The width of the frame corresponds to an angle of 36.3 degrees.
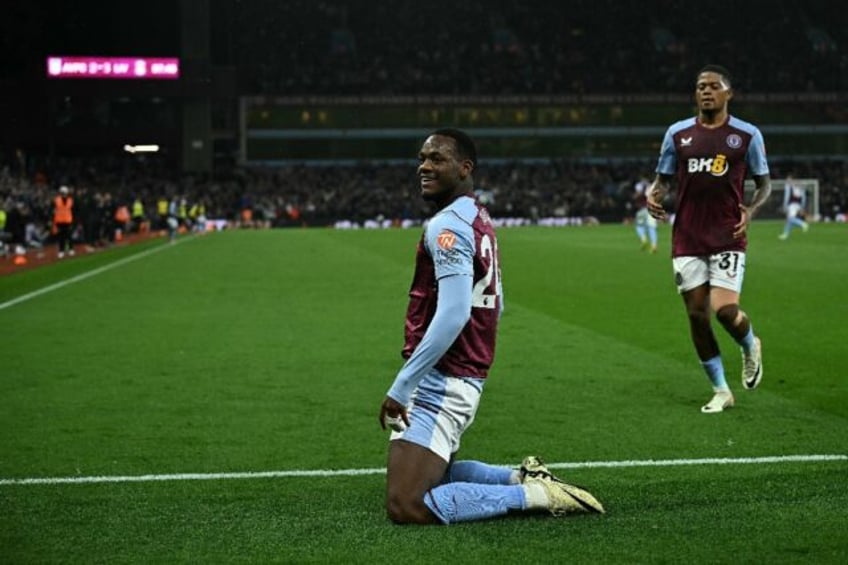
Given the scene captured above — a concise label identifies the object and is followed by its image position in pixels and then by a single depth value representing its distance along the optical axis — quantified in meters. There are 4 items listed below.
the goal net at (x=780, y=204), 65.88
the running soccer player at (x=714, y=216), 9.41
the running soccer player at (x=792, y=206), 43.58
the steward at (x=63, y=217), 35.28
